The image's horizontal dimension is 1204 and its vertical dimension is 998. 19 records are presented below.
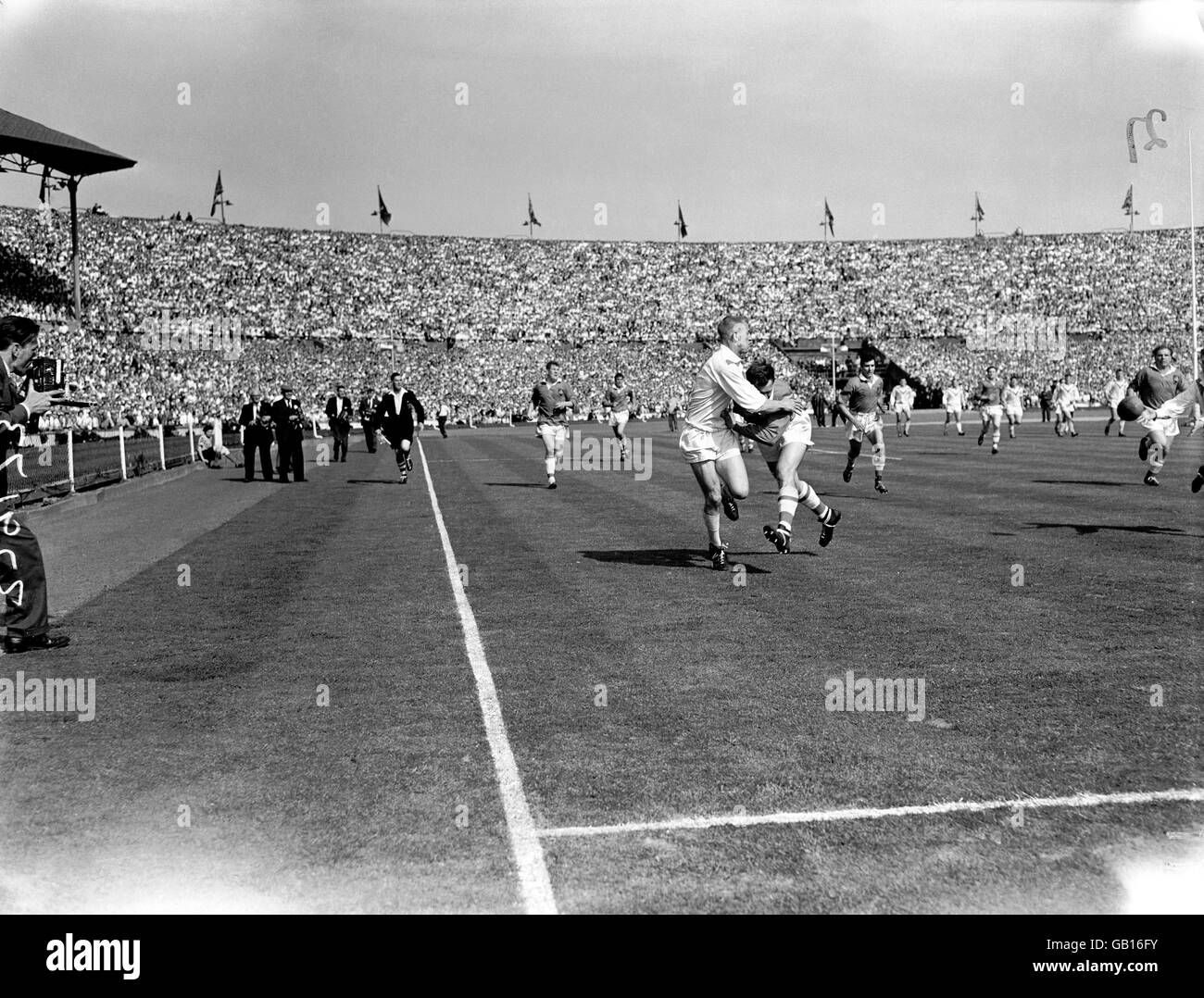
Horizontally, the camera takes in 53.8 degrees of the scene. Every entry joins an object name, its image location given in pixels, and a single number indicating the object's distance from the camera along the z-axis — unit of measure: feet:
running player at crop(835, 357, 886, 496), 64.59
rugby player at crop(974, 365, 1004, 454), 93.86
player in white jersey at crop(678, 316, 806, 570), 36.09
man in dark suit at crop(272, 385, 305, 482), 80.64
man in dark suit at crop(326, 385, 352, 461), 109.70
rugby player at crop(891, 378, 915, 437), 134.62
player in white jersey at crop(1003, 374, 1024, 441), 115.65
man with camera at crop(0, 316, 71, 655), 25.99
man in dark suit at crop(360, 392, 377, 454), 122.83
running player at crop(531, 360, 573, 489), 69.26
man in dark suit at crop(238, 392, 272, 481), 86.12
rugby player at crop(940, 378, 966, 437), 134.62
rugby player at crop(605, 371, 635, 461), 105.19
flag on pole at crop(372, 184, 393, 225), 299.17
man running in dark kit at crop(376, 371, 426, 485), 79.25
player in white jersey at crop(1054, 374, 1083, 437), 123.24
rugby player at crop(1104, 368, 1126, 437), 95.25
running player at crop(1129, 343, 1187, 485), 54.75
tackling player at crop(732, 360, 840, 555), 37.19
